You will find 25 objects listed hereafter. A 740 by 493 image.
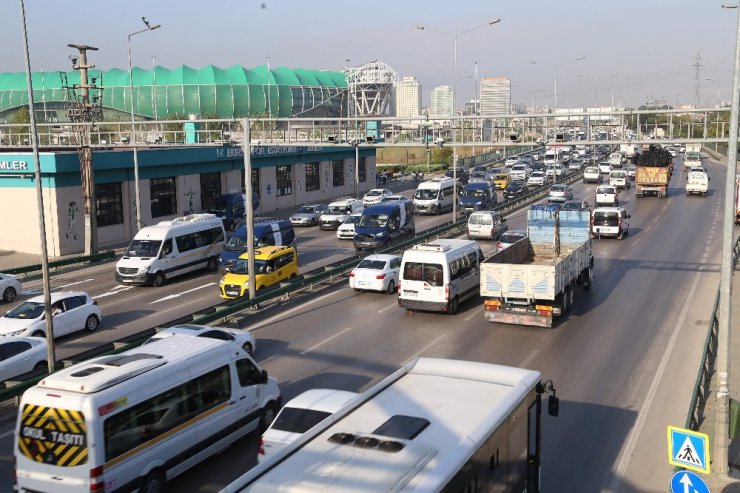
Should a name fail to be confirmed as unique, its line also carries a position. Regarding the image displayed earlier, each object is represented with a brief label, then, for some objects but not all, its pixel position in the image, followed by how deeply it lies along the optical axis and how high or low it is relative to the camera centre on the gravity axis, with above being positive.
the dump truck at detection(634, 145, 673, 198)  55.09 -3.34
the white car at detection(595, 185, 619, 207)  45.75 -4.14
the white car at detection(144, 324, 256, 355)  17.64 -4.64
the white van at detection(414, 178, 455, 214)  50.25 -4.40
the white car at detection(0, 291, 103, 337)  20.30 -4.93
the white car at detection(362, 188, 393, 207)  51.50 -4.44
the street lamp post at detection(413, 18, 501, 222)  26.84 +0.44
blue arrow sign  8.18 -3.87
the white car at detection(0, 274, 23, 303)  26.75 -5.20
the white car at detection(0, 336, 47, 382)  16.92 -4.92
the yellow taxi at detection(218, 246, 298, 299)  25.59 -4.74
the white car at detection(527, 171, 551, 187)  65.62 -4.26
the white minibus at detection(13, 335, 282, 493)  10.01 -4.00
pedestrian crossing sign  9.00 -3.88
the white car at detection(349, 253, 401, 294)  25.69 -4.82
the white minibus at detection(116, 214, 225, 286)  28.83 -4.52
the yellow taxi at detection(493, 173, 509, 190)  66.50 -4.52
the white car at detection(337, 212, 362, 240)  40.00 -5.04
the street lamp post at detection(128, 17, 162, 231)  35.69 -1.68
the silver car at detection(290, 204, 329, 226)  46.69 -5.03
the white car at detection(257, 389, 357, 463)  11.34 -4.40
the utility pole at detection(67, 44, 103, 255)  35.28 -0.38
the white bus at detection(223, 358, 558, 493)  6.95 -3.15
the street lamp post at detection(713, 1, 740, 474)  11.47 -2.93
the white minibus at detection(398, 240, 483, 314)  22.45 -4.39
